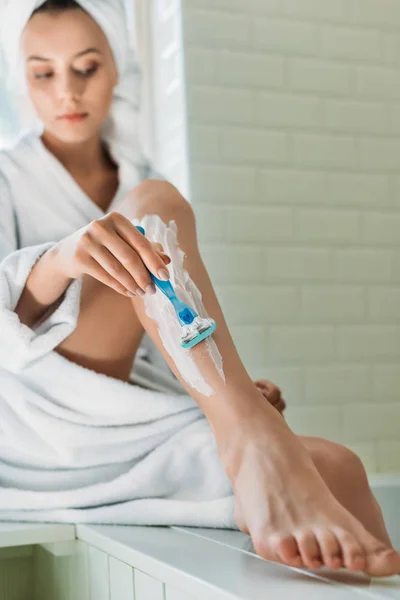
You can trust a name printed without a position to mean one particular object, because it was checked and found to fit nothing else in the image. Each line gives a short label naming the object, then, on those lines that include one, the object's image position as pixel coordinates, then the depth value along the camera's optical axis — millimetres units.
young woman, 846
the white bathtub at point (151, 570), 685
